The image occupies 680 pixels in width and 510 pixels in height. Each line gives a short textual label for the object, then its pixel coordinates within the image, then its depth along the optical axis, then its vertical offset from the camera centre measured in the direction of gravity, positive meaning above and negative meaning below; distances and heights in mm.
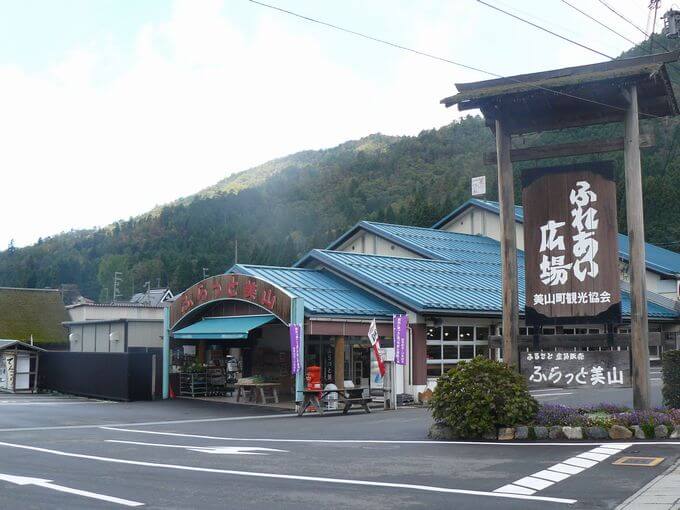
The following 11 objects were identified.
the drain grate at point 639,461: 10570 -1620
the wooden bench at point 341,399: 21578 -1452
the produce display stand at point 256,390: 25750 -1455
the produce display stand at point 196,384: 29156 -1342
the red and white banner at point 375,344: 22828 +72
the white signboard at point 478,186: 42222 +8708
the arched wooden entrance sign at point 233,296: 24375 +1773
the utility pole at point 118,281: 114062 +10010
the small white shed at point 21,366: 35438 -740
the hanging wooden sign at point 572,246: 14172 +1835
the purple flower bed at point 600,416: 13250 -1272
